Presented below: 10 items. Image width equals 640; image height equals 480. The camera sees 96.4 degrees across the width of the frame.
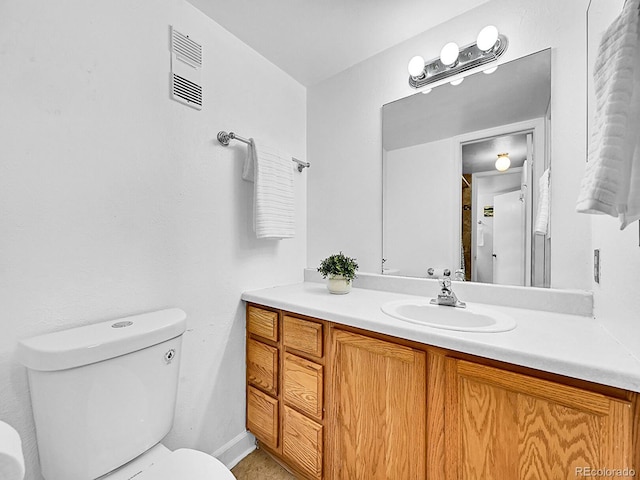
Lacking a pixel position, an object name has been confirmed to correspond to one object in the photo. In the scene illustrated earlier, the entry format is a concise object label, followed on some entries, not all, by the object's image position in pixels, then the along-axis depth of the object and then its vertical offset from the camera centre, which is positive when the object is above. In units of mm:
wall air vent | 1234 +745
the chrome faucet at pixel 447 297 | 1221 -258
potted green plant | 1505 -189
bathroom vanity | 674 -476
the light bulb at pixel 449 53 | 1326 +862
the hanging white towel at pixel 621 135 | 516 +188
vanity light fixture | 1242 +838
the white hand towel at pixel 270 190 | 1452 +249
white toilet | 791 -500
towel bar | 1403 +493
